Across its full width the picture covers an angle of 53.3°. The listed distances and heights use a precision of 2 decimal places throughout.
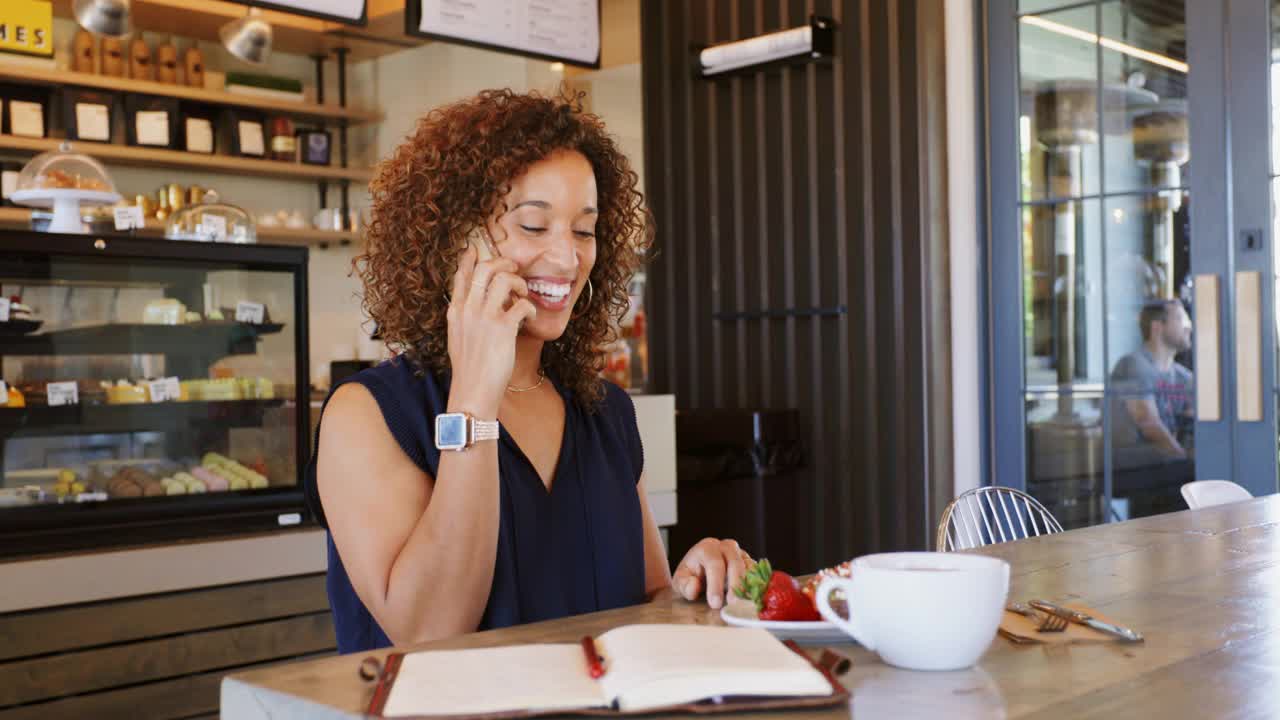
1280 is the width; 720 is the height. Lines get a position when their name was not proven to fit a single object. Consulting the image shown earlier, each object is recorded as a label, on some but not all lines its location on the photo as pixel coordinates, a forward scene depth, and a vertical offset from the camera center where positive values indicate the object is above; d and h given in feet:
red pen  3.01 -0.76
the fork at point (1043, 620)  3.76 -0.85
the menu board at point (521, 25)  13.78 +3.67
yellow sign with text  18.86 +4.95
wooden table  2.97 -0.88
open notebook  2.80 -0.77
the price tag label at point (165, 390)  10.34 -0.27
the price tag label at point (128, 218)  10.38 +1.14
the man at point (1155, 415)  13.08 -0.83
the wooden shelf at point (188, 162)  19.34 +3.19
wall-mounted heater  14.83 +3.52
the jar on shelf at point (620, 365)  22.91 -0.33
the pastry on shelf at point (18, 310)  9.64 +0.37
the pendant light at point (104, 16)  16.56 +4.45
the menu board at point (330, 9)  12.69 +3.50
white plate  3.73 -0.85
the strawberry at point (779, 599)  3.90 -0.79
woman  4.83 -0.27
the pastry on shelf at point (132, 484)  10.01 -1.00
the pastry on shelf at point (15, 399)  9.62 -0.30
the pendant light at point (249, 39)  19.27 +4.79
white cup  3.15 -0.68
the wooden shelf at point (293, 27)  20.17 +5.45
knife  3.69 -0.85
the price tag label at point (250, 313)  10.84 +0.35
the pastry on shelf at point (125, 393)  10.12 -0.29
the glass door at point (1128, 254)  12.59 +0.86
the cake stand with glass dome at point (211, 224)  11.23 +1.17
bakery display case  9.64 -0.27
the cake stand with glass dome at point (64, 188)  10.48 +1.40
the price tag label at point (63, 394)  9.81 -0.27
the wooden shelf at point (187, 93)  19.01 +4.25
